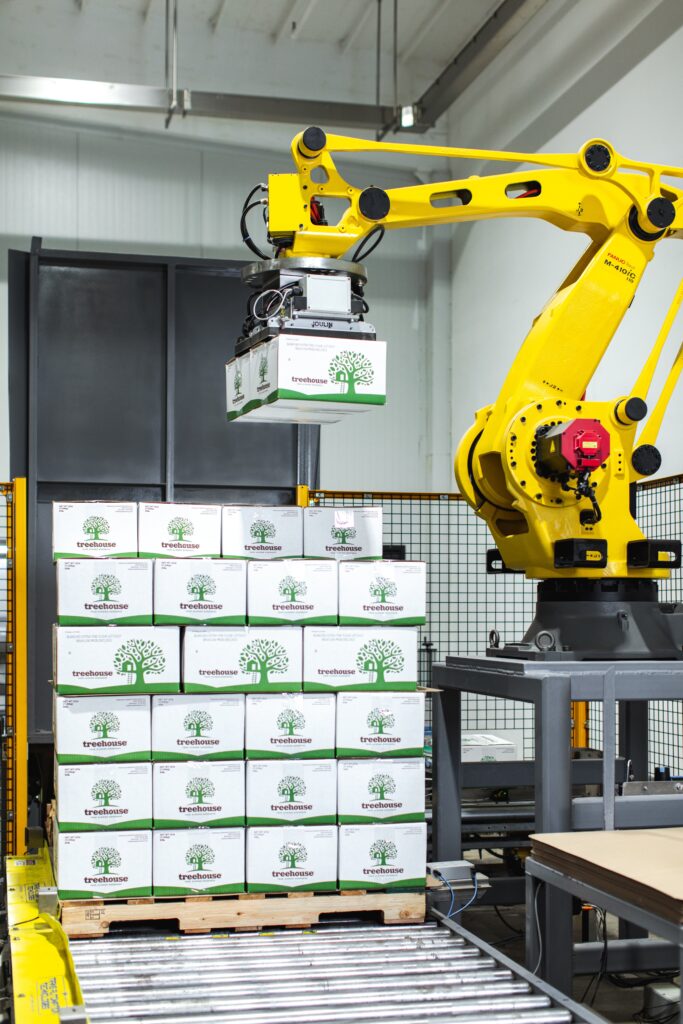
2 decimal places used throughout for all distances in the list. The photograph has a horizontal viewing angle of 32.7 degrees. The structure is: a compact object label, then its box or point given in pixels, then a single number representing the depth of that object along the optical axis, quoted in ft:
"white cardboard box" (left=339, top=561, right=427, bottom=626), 16.70
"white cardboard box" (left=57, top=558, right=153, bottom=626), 15.79
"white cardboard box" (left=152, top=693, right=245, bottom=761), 15.88
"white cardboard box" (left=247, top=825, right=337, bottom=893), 16.07
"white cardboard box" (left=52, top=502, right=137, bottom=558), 16.34
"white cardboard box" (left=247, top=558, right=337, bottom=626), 16.35
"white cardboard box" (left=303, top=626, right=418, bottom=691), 16.43
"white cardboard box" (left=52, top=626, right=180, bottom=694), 15.70
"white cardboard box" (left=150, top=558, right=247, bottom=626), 16.06
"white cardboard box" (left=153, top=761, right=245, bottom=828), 15.81
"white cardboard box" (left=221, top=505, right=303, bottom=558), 16.92
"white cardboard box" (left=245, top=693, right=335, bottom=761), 16.14
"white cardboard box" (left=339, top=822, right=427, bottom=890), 16.34
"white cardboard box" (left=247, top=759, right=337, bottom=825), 16.10
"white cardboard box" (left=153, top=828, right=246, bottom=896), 15.81
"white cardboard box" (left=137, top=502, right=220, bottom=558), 16.57
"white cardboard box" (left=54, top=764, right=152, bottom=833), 15.61
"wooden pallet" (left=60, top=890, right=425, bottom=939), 15.56
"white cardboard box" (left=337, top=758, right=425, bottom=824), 16.39
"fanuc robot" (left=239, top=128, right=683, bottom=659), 15.93
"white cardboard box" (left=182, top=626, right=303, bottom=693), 16.01
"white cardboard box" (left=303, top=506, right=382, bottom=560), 17.33
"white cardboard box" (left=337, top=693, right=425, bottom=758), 16.44
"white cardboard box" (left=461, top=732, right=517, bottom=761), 23.16
